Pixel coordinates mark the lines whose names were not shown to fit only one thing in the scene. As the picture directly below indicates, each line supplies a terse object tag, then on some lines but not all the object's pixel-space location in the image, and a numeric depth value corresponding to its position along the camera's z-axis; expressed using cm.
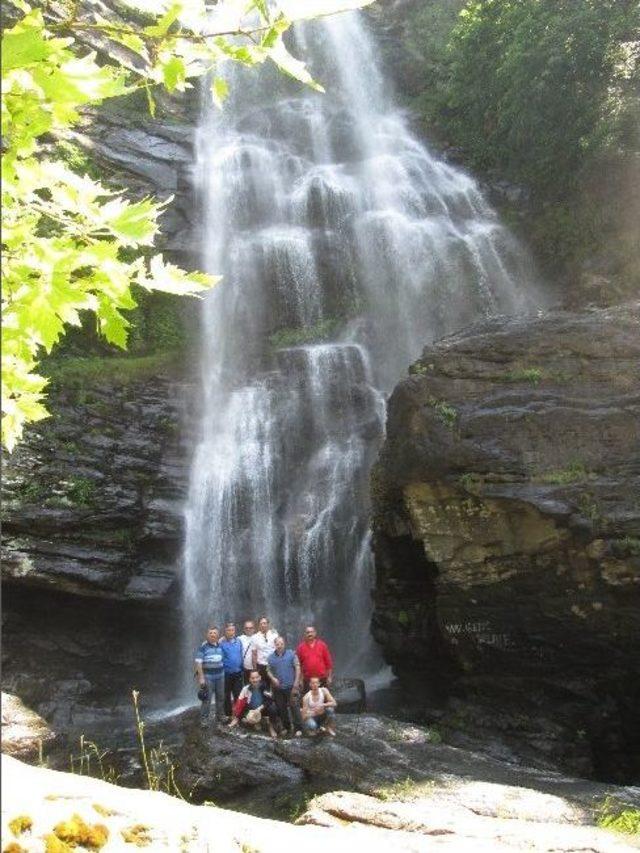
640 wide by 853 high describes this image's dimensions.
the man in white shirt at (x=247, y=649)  1013
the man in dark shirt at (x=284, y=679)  973
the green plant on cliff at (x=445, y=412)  1193
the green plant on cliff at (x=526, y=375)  1216
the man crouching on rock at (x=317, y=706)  928
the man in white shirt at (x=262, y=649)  1008
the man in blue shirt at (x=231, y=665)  1019
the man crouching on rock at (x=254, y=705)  962
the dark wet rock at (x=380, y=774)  727
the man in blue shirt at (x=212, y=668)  1011
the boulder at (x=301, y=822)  312
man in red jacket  964
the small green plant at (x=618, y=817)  647
